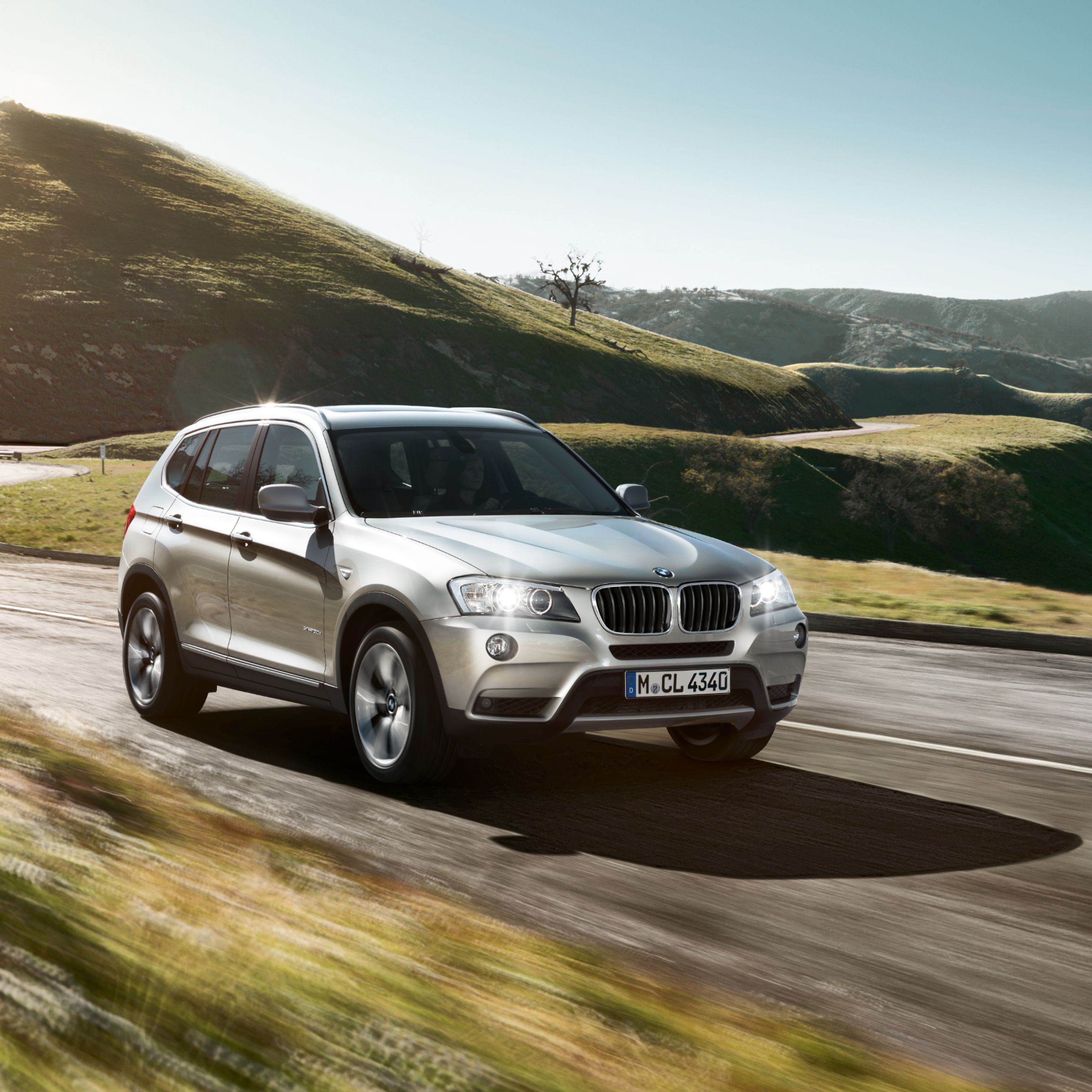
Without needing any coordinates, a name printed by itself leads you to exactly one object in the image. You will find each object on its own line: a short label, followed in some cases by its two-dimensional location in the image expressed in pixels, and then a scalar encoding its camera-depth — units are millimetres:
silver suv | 5969
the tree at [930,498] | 86562
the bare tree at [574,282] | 139000
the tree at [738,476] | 73750
